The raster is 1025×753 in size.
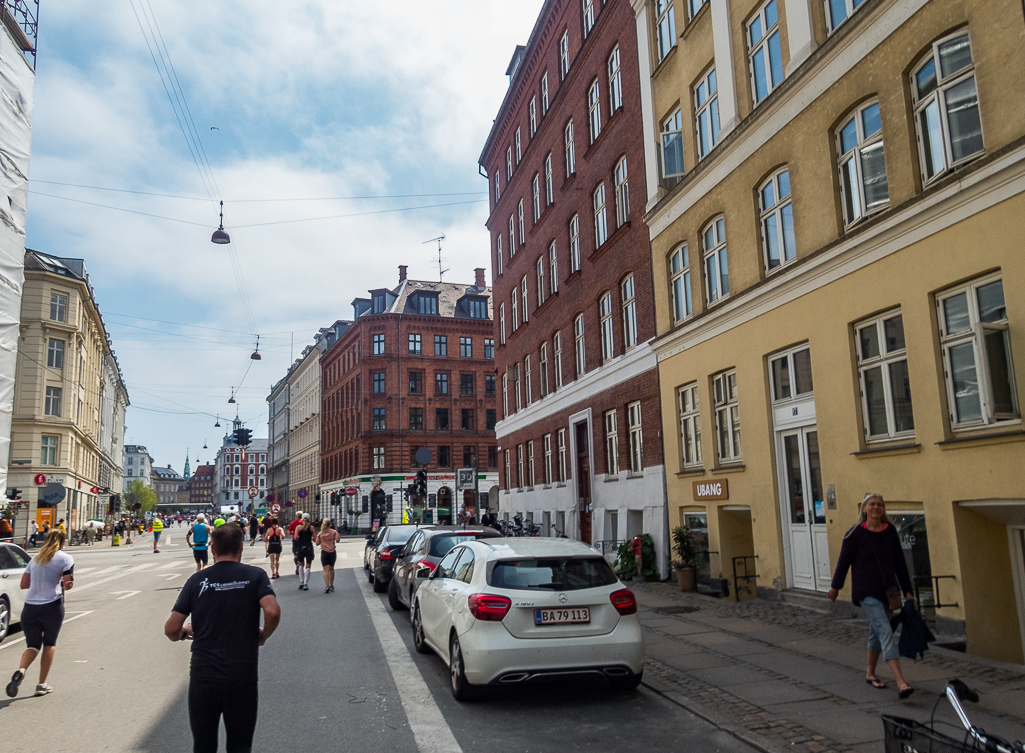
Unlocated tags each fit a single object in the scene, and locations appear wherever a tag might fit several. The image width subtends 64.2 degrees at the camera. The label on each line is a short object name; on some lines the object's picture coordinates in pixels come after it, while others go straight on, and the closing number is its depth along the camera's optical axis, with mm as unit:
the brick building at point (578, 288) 19875
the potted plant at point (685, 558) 15555
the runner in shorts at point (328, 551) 17688
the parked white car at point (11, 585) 11359
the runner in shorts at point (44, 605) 8164
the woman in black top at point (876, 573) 7258
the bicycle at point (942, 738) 3379
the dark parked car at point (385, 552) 17328
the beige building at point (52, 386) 48719
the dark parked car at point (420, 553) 12836
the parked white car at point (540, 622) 7172
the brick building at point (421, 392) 61562
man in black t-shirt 4590
